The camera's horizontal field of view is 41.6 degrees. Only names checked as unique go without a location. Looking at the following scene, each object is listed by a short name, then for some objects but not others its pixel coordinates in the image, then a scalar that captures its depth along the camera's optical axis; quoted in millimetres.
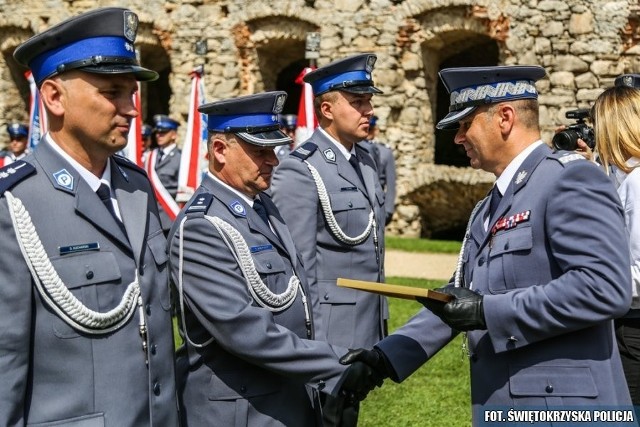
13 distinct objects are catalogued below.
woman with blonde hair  3816
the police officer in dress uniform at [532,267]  2695
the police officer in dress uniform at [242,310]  3053
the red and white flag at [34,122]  10739
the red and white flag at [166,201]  9906
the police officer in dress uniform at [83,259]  2486
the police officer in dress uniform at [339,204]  4562
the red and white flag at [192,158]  10164
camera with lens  4262
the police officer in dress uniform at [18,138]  13438
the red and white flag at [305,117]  10961
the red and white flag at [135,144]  9180
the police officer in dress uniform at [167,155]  11594
